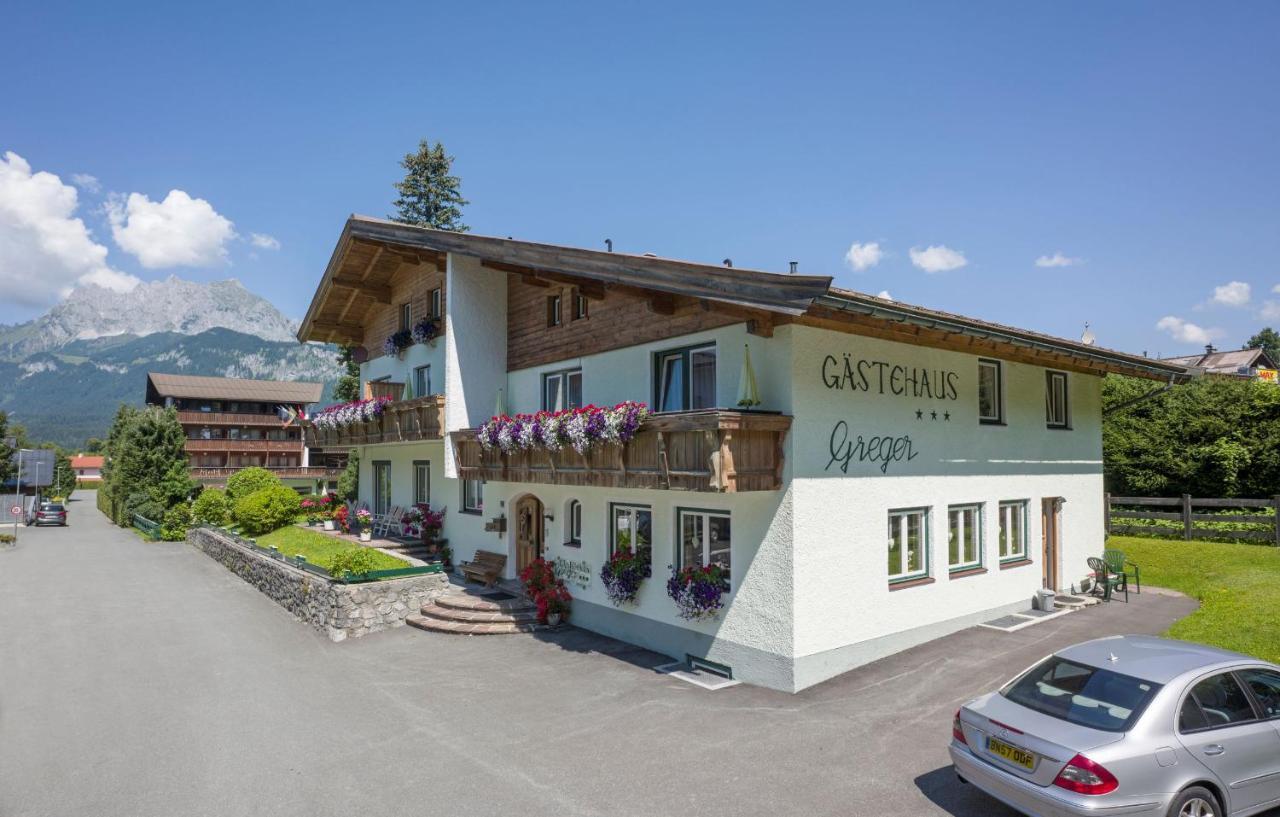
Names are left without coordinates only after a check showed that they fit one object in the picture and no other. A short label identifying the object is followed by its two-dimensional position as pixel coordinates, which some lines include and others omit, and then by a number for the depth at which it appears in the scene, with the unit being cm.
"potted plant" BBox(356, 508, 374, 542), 2370
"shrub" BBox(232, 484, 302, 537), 2820
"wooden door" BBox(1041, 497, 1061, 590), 1619
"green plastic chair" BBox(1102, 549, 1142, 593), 1662
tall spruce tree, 3756
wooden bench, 1789
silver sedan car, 582
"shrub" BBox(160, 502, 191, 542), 3603
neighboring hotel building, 6038
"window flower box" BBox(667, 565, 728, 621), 1195
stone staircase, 1534
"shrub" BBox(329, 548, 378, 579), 1634
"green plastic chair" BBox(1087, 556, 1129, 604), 1611
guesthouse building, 1110
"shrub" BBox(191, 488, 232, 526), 3325
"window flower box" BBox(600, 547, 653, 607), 1358
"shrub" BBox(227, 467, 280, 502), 3150
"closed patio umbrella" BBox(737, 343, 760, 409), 1094
